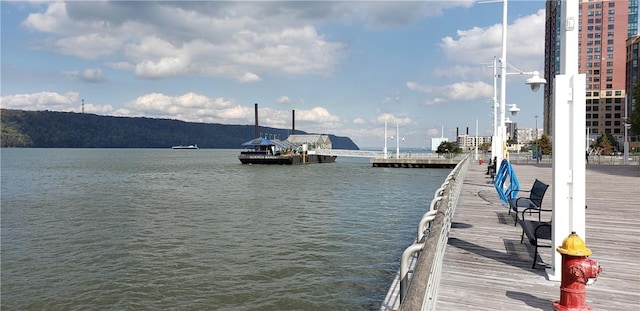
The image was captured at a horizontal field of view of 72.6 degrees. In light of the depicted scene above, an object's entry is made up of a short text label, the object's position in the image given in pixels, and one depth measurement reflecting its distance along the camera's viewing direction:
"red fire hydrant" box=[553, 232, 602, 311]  3.64
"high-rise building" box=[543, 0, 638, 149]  112.38
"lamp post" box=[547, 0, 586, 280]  4.31
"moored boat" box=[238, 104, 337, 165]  73.62
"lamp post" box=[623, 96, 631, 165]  32.50
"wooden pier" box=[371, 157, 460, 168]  60.90
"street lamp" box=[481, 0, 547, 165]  16.83
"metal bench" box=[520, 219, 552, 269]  5.20
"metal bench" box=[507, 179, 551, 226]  7.37
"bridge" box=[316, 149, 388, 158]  78.54
